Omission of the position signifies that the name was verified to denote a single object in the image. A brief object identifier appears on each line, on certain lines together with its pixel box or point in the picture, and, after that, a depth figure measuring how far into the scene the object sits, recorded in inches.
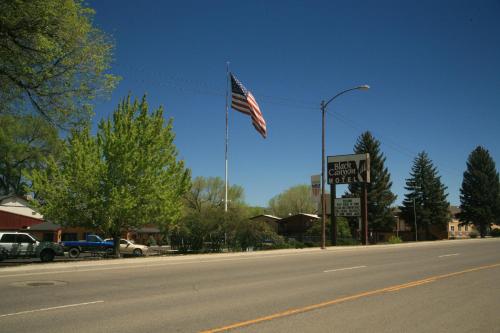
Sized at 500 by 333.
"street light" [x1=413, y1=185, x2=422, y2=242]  2915.1
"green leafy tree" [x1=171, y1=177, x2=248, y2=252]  1174.3
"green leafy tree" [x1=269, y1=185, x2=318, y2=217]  3722.9
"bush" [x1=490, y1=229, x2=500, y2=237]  3176.7
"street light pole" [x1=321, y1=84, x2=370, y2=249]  1268.5
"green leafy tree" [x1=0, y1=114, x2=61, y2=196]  2385.3
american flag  1274.6
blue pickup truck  1386.6
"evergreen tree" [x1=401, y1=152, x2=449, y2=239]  3046.3
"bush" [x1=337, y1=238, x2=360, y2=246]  1669.9
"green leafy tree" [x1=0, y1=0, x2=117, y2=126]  663.8
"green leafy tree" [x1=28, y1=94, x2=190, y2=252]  1050.7
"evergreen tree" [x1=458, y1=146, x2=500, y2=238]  3331.7
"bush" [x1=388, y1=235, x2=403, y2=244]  1999.4
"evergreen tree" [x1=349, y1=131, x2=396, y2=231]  2837.1
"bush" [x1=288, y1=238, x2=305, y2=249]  1335.5
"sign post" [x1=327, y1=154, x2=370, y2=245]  1644.9
